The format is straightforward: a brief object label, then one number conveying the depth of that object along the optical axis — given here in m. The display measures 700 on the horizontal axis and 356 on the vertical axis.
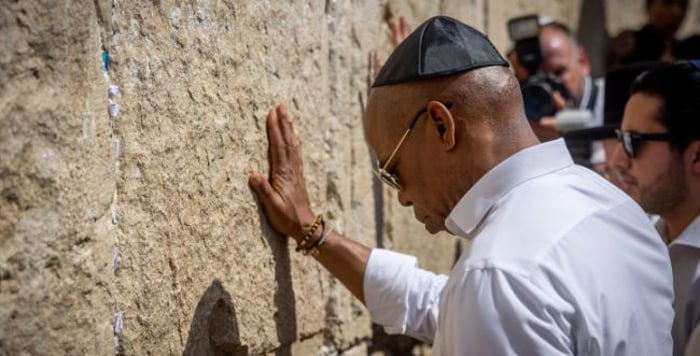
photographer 3.41
